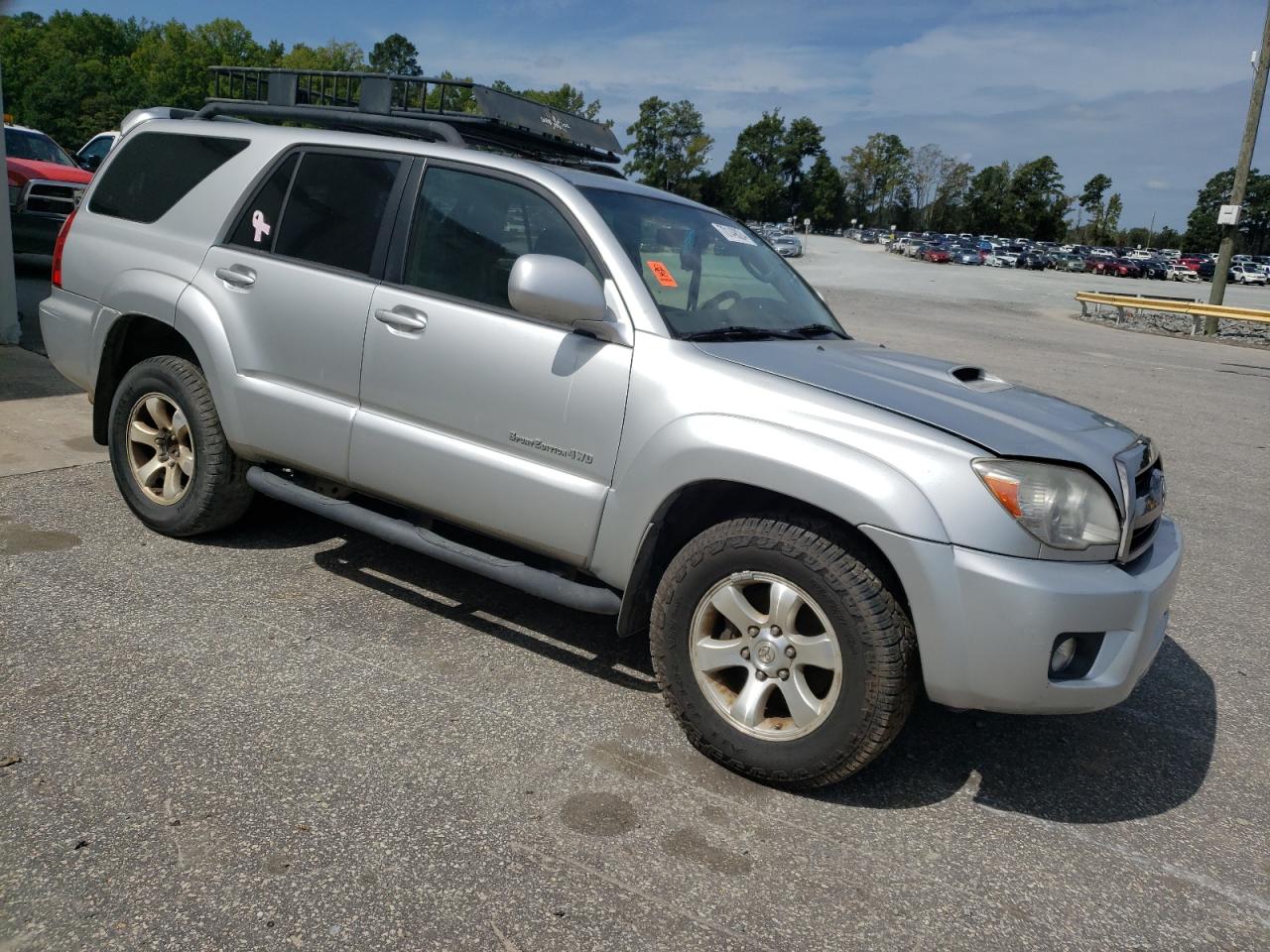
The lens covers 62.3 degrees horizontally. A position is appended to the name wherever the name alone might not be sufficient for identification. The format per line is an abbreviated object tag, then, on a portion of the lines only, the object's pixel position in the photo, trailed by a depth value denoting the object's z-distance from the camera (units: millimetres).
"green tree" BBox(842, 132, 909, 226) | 133500
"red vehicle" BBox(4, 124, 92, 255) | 12016
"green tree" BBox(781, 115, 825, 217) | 133500
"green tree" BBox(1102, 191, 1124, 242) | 119625
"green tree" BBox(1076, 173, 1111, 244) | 120125
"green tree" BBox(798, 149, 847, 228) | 132500
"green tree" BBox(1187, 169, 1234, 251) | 116625
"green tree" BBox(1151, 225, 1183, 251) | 132750
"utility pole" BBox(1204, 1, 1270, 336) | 21547
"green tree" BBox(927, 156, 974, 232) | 126688
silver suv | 2922
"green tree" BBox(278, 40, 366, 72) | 85581
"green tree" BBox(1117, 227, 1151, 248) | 132875
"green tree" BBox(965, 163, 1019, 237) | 115562
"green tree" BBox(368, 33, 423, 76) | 146375
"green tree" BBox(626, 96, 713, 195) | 117938
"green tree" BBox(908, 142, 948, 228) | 129625
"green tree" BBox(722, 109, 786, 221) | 126938
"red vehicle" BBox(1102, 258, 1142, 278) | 66438
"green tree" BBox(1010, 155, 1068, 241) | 113625
